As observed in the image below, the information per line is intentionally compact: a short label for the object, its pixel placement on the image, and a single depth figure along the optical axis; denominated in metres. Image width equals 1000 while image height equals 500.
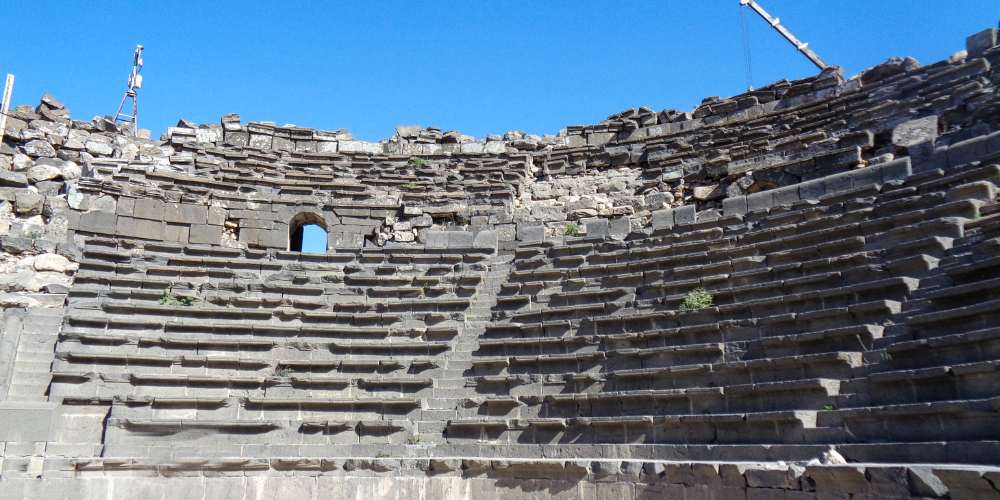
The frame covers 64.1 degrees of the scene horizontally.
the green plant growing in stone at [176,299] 12.81
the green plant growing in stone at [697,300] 10.78
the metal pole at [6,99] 15.29
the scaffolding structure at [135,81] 20.27
